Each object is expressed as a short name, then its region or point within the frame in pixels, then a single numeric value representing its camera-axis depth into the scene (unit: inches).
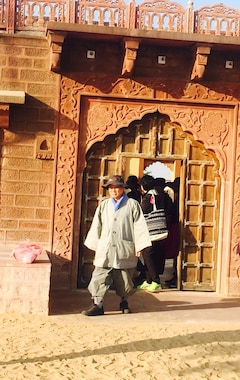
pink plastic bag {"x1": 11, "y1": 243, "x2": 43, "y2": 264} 220.5
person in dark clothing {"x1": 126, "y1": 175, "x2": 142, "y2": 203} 304.7
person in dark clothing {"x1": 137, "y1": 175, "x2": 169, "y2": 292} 279.7
